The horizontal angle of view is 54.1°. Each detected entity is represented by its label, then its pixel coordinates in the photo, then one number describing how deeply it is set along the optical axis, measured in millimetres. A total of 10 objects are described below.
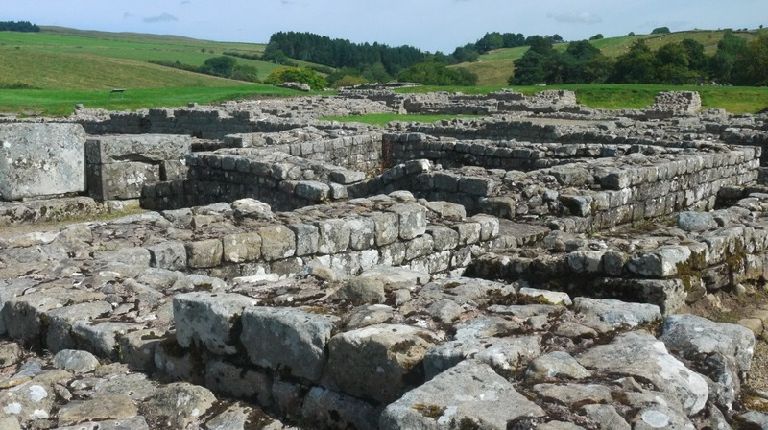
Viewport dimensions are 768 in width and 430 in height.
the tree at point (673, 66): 62406
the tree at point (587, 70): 67312
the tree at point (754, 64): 57031
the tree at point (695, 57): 70125
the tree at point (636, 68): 62406
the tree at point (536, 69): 71300
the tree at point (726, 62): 63781
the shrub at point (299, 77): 73062
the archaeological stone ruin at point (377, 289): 3762
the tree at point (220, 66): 101312
